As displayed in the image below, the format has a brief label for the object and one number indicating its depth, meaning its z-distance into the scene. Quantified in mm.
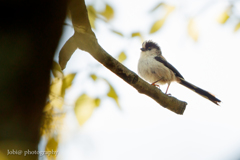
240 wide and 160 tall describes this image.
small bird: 10406
